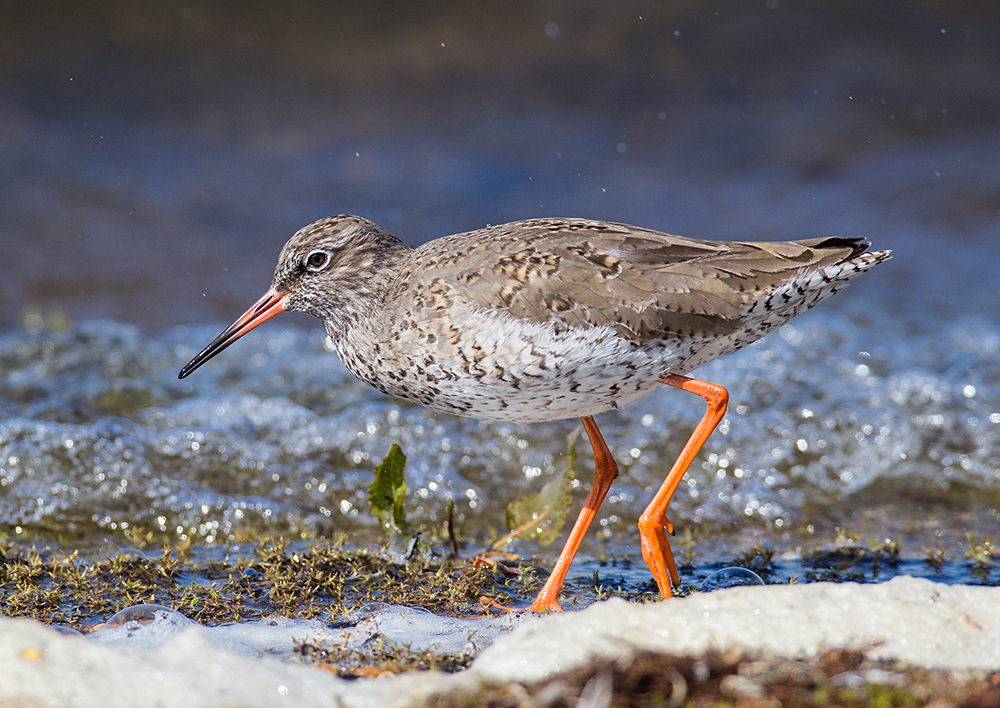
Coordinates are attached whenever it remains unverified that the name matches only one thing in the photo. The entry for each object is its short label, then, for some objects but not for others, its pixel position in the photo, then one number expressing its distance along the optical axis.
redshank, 9.47
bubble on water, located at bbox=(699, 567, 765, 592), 10.43
